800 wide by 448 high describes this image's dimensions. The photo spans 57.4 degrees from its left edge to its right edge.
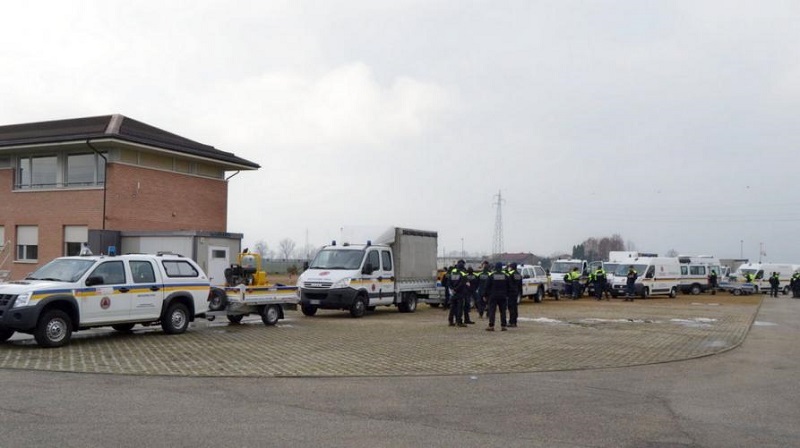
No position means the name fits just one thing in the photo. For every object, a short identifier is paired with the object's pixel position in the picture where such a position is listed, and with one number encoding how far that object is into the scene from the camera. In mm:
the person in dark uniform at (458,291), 19438
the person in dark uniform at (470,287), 19828
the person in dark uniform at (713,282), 49156
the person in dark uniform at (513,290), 18859
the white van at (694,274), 46094
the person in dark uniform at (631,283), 38281
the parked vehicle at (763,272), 51969
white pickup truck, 13609
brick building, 27391
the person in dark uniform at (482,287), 19594
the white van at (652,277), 39781
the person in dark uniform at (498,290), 18312
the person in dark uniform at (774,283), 48688
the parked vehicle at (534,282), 33194
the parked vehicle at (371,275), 22109
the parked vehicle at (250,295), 18609
